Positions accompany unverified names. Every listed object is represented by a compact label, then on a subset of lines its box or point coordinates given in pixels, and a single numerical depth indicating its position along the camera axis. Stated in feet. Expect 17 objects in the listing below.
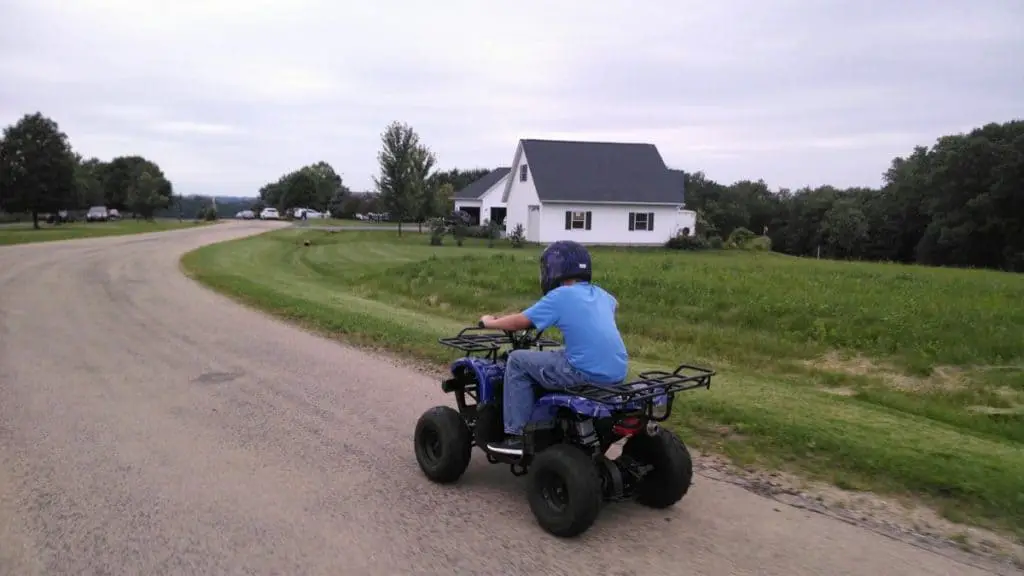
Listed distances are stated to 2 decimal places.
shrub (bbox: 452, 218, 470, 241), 133.04
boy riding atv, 16.57
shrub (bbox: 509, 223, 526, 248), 134.41
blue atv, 15.53
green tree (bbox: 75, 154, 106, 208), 273.13
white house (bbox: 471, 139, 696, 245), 142.72
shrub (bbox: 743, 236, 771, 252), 148.95
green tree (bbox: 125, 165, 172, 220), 246.06
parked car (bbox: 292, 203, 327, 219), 281.54
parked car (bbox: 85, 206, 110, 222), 249.96
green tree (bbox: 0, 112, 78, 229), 172.35
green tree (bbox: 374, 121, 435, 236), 153.69
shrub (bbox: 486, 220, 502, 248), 145.69
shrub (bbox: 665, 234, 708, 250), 140.26
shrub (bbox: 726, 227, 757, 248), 150.33
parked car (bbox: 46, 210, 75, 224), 215.92
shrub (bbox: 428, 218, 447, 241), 130.84
